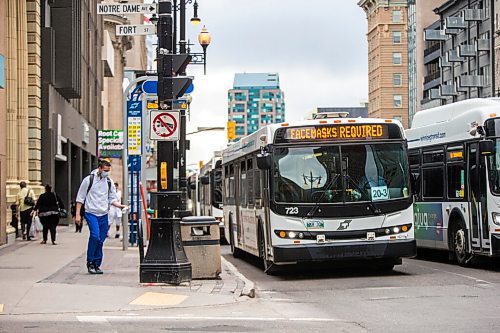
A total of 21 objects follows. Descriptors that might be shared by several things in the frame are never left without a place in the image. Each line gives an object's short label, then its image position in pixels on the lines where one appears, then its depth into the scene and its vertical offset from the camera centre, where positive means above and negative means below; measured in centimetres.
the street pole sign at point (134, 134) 2516 +168
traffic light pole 1497 -34
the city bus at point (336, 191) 1756 +11
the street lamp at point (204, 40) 3294 +522
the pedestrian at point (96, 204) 1681 -5
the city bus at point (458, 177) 1842 +37
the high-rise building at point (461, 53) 8538 +1296
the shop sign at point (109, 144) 3014 +171
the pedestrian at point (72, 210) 4529 -37
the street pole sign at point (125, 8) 1606 +317
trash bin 1639 -76
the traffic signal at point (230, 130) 4481 +311
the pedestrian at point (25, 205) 2855 -7
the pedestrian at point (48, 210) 2756 -22
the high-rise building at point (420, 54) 10725 +1595
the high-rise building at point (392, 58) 14538 +2013
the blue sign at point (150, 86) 2186 +249
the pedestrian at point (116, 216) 3391 -51
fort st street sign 1727 +299
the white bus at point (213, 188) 3391 +41
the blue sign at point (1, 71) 2122 +282
